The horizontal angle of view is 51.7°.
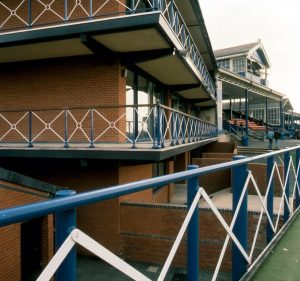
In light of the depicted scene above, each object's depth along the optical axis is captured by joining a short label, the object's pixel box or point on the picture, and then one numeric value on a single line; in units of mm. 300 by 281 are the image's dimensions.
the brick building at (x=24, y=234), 7535
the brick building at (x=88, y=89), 8453
